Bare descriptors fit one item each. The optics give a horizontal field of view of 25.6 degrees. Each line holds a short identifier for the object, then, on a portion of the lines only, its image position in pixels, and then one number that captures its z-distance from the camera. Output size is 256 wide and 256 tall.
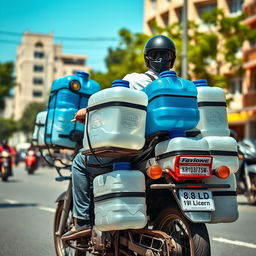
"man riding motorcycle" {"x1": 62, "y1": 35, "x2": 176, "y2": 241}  4.57
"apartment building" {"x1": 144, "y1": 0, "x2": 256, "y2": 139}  35.62
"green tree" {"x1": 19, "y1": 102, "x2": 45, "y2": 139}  87.50
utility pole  20.67
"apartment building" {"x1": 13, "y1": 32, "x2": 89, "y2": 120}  118.50
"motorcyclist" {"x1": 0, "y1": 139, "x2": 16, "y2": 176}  21.33
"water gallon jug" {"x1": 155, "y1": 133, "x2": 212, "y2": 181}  3.87
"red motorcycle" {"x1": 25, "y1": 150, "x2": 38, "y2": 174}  27.28
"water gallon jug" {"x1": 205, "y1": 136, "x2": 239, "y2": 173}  4.10
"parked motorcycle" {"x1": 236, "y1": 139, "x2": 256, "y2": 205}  11.57
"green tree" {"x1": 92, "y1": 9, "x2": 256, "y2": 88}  28.85
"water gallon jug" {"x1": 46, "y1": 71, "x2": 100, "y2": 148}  5.49
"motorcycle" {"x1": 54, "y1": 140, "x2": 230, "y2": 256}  3.79
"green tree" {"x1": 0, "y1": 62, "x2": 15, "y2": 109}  69.62
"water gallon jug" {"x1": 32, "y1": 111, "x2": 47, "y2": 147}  5.91
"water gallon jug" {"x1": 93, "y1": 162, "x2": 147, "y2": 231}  3.95
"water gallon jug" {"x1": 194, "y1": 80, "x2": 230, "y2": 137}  4.43
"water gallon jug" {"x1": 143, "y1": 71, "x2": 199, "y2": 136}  4.02
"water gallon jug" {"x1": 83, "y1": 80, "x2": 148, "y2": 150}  3.94
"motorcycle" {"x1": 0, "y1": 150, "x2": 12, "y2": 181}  20.61
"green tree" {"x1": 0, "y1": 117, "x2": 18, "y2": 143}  92.31
